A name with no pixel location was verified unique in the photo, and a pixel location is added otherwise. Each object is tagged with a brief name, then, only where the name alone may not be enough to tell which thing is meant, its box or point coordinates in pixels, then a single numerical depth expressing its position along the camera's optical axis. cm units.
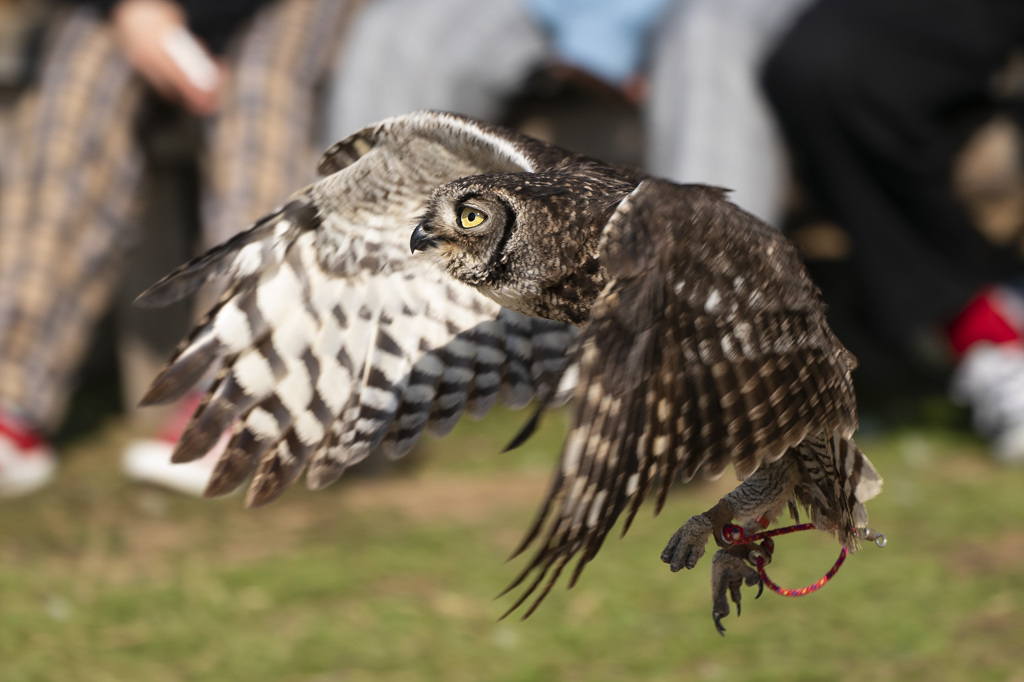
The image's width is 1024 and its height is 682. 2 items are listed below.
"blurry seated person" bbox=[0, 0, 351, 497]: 991
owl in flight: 429
